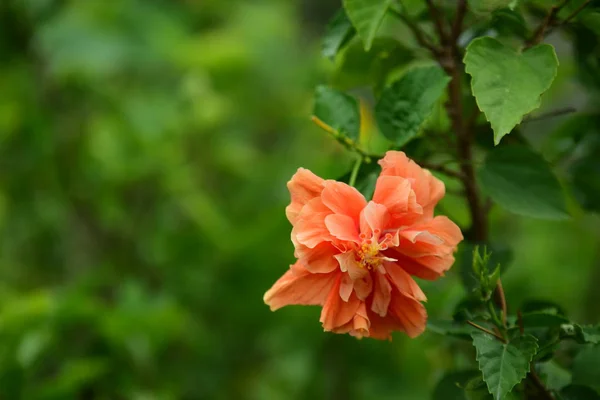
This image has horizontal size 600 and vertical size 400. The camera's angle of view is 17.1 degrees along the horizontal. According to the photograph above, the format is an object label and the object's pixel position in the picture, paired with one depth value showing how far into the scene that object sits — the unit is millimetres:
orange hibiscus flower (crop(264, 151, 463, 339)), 891
